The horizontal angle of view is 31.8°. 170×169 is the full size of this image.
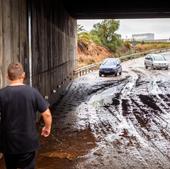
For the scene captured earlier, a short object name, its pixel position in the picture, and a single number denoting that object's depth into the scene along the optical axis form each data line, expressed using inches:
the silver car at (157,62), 1246.0
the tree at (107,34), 1976.1
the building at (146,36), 3687.0
